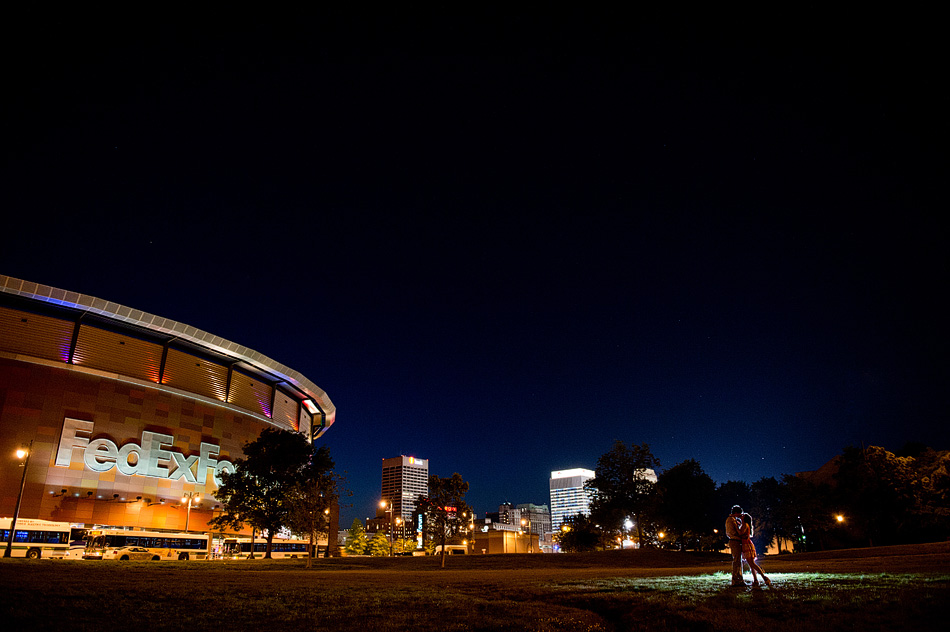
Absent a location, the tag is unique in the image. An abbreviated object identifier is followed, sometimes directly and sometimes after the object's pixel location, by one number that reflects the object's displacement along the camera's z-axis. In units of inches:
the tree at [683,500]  2491.4
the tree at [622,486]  2468.0
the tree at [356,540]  4180.6
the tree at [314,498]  1686.8
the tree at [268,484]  1795.0
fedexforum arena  2256.4
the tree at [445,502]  1626.5
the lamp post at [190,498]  2625.5
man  560.3
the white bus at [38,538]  1847.9
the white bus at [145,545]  1923.0
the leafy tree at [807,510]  2442.2
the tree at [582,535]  2965.1
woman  558.6
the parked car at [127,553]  1913.1
